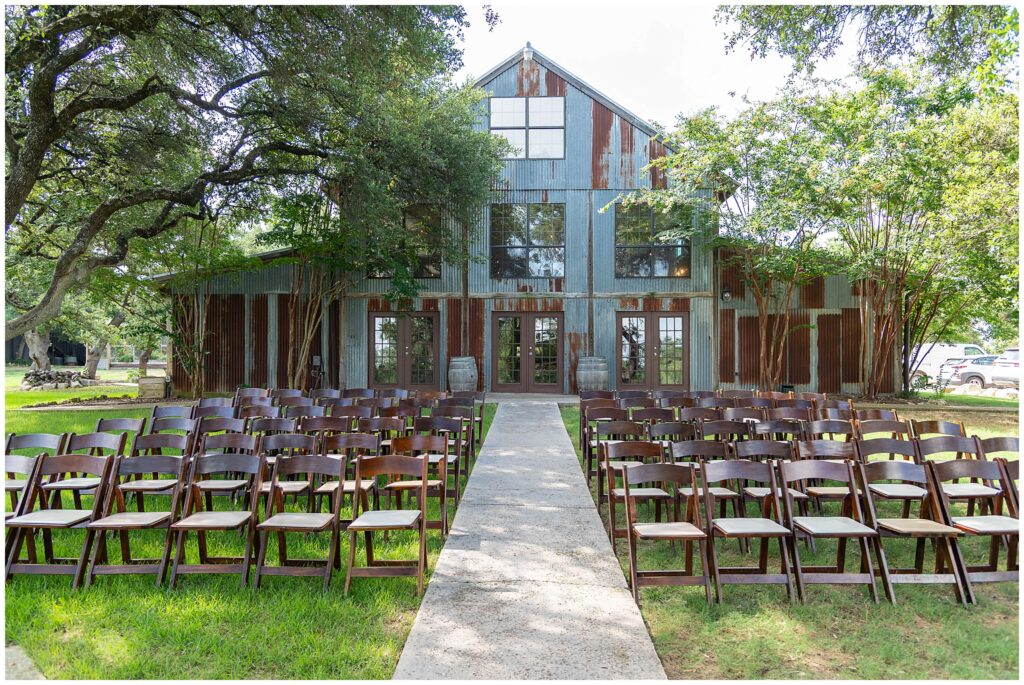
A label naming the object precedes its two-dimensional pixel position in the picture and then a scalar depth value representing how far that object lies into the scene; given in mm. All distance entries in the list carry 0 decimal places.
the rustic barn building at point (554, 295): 17172
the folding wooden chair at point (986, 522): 4254
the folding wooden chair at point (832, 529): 4109
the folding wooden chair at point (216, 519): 4277
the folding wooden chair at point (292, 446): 5145
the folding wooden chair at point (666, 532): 4117
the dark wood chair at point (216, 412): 7758
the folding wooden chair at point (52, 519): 4332
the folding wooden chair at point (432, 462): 5137
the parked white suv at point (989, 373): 23281
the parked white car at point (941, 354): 33938
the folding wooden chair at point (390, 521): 4230
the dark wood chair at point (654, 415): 7324
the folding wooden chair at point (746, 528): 4137
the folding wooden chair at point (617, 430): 6312
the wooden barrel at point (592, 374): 15898
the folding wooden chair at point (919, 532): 4117
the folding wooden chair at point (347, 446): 5215
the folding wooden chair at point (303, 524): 4242
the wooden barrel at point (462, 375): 15758
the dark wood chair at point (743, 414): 7668
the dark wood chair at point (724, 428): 6141
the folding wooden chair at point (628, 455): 4961
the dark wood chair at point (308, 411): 7836
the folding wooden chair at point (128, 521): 4324
